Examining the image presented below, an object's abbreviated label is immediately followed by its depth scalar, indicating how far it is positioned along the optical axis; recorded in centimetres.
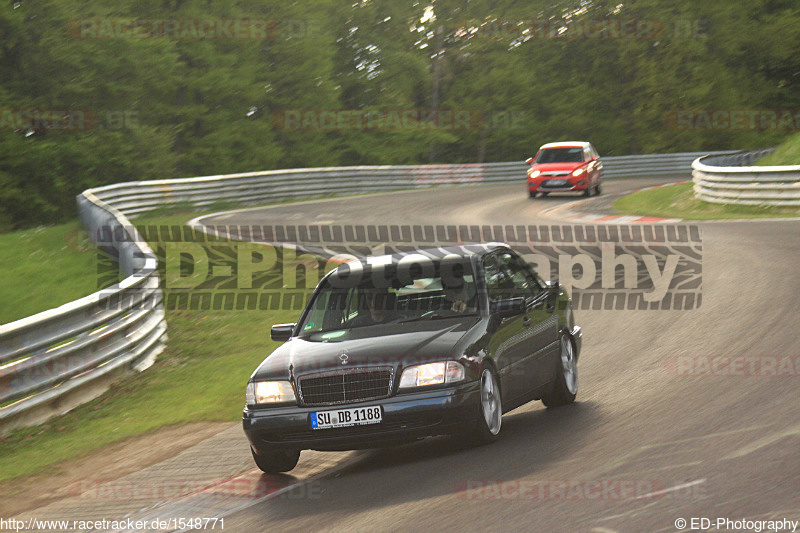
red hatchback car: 6512
